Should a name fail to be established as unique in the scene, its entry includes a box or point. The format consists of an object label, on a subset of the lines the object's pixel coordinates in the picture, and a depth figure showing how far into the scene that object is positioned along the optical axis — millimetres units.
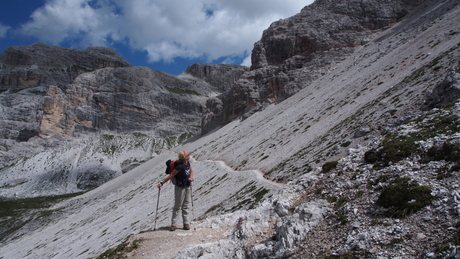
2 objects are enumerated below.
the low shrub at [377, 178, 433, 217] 7254
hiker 13547
